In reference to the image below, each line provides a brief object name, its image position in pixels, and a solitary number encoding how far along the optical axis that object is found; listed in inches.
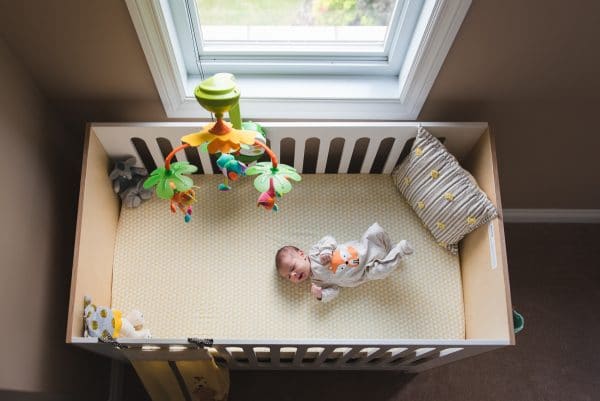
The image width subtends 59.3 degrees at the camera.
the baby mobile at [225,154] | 44.5
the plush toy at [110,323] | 57.6
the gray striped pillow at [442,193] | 62.7
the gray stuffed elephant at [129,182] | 66.9
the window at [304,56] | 57.7
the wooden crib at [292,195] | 54.9
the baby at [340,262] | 64.7
